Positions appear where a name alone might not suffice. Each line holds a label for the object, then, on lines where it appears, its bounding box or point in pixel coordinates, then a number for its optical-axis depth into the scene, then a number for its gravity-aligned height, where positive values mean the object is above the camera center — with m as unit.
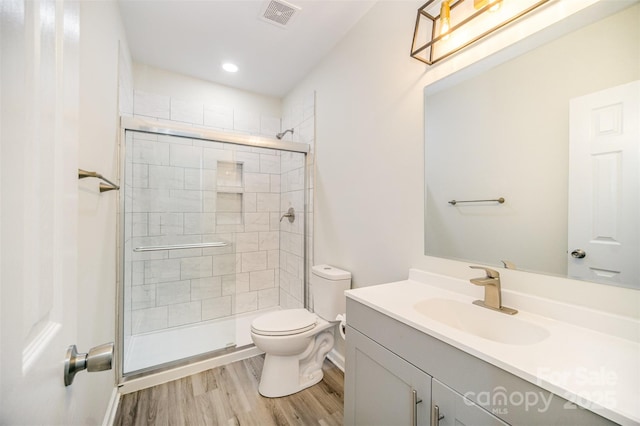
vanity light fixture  1.05 +0.86
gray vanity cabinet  0.62 -0.53
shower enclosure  1.99 -0.26
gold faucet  1.01 -0.31
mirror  0.86 +0.29
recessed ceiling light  2.41 +1.37
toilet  1.68 -0.83
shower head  2.89 +0.90
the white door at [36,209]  0.30 +0.00
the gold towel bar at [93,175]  0.97 +0.13
